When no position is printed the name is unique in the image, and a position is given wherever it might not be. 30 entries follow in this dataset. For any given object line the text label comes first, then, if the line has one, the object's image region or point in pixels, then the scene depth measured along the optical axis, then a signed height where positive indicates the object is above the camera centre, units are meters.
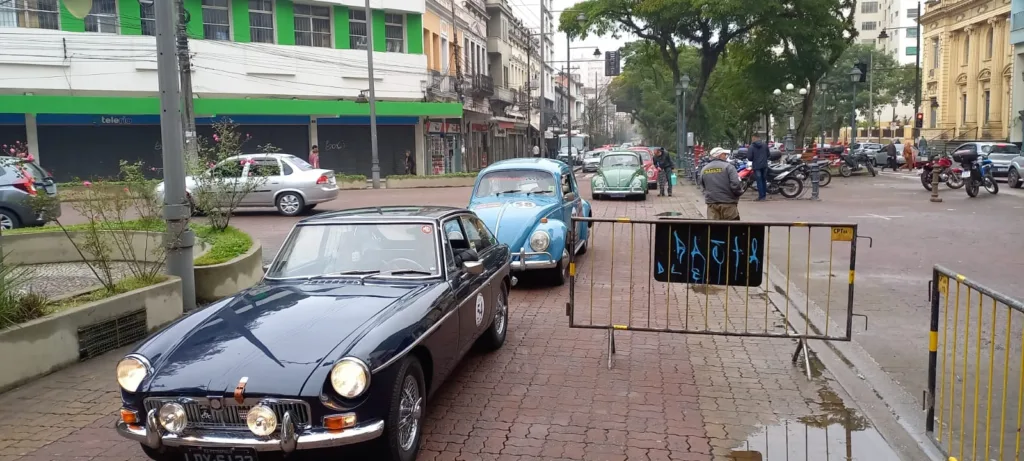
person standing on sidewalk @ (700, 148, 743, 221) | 11.39 -0.69
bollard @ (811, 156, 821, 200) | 20.95 -1.11
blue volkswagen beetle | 9.50 -0.84
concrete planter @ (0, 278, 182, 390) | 6.00 -1.47
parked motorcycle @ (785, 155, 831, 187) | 22.14 -0.98
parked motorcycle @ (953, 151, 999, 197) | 20.70 -1.06
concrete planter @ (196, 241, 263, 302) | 8.74 -1.46
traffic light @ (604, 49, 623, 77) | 40.53 +4.10
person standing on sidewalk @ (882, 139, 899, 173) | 38.00 -0.87
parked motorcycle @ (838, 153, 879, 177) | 32.28 -1.09
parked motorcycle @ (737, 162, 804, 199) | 21.44 -1.14
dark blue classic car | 3.92 -1.11
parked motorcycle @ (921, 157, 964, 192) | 22.97 -1.12
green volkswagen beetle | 22.83 -1.10
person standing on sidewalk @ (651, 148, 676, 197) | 24.78 -0.83
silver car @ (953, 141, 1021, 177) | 28.66 -0.71
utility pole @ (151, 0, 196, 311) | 7.77 -0.05
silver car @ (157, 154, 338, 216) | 18.59 -0.91
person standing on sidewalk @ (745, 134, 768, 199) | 20.19 -0.63
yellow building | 51.91 +4.77
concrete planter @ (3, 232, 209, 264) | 10.49 -1.32
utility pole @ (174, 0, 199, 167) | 19.64 +2.08
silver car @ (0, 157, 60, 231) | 13.53 -0.66
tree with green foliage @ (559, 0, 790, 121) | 31.56 +5.11
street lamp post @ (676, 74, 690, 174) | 34.72 +0.86
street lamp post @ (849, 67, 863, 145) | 32.84 +2.62
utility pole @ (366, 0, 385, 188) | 29.58 +0.61
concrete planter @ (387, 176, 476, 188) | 30.14 -1.42
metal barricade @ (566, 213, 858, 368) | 6.58 -1.78
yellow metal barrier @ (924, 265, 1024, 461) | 4.34 -1.86
